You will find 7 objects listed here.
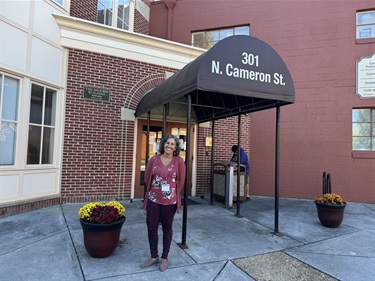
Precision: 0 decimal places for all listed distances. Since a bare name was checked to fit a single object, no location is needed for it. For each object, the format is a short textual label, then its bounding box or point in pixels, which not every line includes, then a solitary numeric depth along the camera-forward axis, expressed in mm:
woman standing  3531
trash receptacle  7137
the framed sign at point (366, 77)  8086
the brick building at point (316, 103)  8195
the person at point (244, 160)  7681
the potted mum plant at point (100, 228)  3600
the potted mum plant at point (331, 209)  5340
